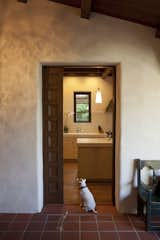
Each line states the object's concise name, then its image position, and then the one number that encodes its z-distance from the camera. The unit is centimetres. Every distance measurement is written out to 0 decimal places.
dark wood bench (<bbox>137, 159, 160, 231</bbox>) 237
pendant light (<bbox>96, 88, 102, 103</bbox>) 513
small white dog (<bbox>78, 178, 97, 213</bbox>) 278
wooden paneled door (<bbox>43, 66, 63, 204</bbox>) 300
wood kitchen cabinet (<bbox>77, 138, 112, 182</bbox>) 382
